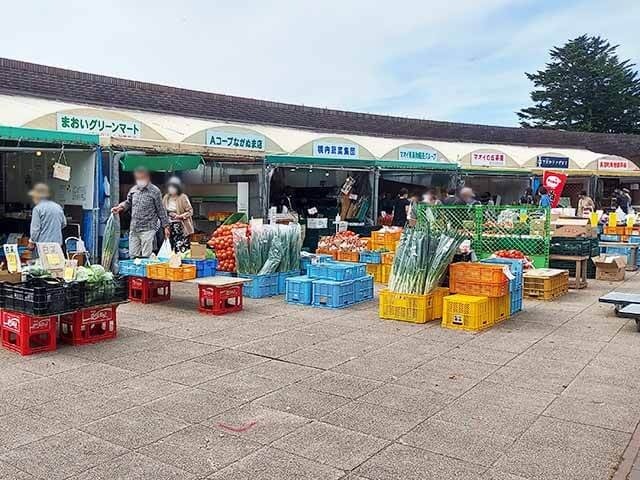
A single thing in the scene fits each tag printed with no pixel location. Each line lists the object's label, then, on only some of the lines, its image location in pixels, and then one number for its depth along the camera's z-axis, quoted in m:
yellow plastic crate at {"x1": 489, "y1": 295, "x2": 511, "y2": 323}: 7.82
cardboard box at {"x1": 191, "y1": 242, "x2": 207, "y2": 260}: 9.79
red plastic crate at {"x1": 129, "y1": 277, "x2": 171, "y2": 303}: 9.03
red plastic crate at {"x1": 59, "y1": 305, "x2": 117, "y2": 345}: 6.51
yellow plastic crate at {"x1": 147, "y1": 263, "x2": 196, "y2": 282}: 8.36
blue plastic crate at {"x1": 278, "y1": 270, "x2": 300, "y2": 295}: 9.92
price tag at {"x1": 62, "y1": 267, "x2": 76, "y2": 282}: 6.53
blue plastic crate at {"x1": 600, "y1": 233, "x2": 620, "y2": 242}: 14.07
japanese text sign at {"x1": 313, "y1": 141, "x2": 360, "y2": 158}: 15.28
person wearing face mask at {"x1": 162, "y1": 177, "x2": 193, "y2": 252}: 12.12
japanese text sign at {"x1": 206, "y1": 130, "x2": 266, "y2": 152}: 13.26
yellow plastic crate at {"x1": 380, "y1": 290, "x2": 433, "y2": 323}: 7.84
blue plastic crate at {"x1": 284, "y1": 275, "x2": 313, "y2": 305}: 9.01
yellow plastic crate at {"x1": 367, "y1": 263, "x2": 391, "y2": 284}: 11.08
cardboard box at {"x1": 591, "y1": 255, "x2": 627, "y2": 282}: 11.94
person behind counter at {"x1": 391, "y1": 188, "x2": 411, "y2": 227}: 16.36
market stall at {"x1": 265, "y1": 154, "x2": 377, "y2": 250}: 15.08
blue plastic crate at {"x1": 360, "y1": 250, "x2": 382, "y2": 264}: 11.05
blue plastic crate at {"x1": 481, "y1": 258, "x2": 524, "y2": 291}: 8.40
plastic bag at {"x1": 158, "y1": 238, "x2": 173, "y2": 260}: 8.91
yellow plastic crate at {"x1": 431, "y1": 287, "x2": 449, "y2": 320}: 8.07
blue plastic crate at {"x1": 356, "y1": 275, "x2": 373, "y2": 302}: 9.28
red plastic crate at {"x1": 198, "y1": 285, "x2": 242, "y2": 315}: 8.20
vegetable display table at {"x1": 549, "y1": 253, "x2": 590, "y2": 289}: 10.91
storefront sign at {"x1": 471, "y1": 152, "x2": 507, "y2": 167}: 19.64
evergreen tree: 46.97
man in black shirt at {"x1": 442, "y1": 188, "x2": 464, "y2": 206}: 12.90
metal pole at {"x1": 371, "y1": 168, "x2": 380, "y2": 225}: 15.37
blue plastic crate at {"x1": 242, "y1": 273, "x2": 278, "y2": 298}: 9.59
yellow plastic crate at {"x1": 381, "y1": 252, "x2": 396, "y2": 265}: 10.95
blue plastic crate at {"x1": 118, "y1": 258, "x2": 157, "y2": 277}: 8.78
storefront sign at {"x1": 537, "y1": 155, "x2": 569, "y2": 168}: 21.26
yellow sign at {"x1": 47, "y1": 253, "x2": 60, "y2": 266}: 6.70
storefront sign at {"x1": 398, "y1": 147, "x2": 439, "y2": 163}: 17.94
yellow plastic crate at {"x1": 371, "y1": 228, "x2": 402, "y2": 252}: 11.22
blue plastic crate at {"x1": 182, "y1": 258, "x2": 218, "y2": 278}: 9.62
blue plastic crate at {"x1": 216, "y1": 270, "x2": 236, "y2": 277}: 10.05
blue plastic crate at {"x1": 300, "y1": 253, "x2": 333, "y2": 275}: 10.01
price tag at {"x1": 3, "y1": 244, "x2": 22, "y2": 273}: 7.11
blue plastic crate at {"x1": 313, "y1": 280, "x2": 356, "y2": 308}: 8.77
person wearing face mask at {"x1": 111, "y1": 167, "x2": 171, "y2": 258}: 9.77
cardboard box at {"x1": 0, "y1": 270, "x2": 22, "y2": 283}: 7.03
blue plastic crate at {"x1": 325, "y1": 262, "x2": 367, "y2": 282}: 9.06
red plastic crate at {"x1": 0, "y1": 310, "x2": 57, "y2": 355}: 6.11
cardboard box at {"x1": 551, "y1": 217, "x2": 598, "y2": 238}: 11.37
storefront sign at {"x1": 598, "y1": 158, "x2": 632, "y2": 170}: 22.17
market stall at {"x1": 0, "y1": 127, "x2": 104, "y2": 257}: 9.96
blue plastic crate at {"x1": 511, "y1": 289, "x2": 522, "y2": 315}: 8.52
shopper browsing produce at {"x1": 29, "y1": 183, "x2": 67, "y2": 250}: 8.70
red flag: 16.25
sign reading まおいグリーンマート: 11.26
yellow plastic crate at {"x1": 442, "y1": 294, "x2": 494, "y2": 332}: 7.44
